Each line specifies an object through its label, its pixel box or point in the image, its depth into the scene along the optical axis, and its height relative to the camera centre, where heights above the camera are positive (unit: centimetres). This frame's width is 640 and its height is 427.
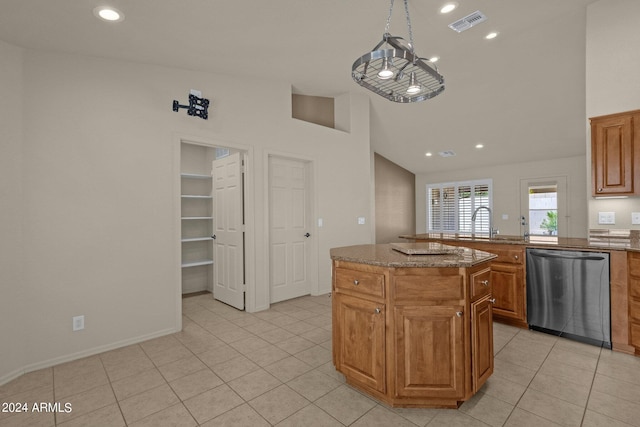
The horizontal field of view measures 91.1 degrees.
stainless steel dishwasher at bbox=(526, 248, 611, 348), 279 -77
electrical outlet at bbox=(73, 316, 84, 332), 279 -93
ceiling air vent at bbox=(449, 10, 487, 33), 315 +198
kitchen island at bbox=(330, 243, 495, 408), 188 -69
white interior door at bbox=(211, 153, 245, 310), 404 -20
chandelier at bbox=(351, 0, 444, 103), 191 +95
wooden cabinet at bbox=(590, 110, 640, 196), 295 +56
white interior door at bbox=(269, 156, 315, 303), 433 -19
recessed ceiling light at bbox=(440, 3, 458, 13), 290 +194
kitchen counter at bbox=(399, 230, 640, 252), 278 -29
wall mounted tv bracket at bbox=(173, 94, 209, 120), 334 +119
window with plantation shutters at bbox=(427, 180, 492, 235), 801 +22
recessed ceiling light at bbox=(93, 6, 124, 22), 228 +152
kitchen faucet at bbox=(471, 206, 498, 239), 375 -24
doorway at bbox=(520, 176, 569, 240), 690 +17
